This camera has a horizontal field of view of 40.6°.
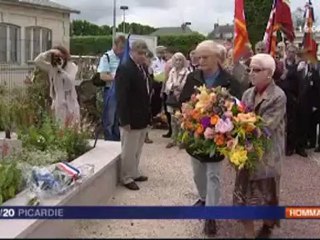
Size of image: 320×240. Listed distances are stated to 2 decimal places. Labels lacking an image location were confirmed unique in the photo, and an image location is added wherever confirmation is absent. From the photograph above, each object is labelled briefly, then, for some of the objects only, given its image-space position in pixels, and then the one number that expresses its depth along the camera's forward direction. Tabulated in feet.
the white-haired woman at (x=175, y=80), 27.08
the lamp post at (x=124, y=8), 80.25
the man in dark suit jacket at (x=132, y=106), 17.26
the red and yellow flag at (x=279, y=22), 25.82
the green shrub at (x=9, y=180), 12.06
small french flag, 13.23
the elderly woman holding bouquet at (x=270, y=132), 12.34
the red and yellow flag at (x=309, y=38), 26.95
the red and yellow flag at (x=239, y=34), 21.45
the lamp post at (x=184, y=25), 138.51
